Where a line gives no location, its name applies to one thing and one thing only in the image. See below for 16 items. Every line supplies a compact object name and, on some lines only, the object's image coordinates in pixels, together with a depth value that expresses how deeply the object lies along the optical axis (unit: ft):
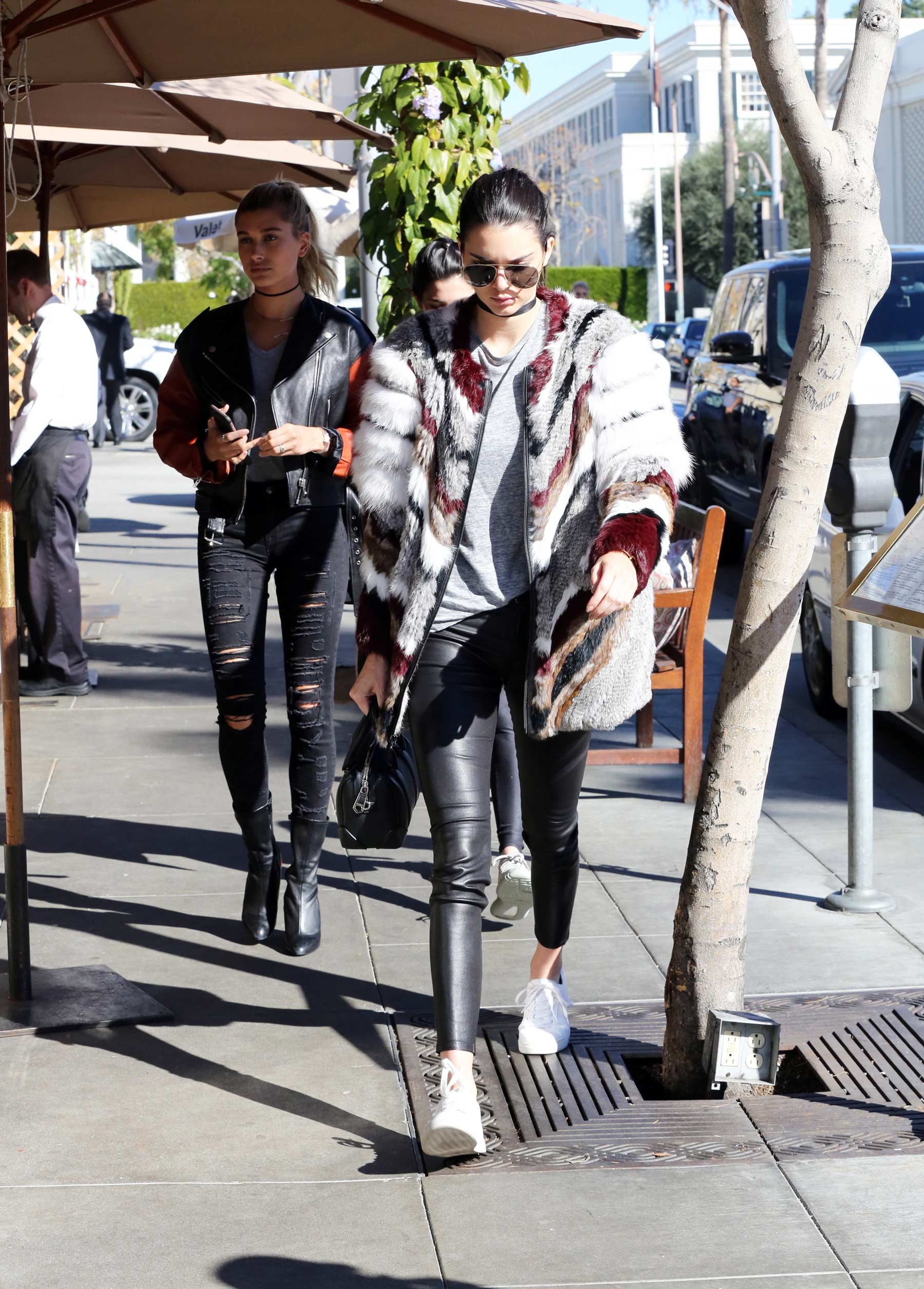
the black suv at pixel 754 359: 34.12
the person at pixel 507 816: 16.49
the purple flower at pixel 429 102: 23.27
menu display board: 11.07
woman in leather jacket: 15.25
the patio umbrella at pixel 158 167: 24.90
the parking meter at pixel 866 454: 16.01
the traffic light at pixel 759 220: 127.48
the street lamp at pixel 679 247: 227.81
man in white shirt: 26.17
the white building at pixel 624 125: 279.28
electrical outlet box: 12.30
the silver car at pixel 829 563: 23.32
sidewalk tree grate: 11.64
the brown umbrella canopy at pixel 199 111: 23.12
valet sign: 49.67
